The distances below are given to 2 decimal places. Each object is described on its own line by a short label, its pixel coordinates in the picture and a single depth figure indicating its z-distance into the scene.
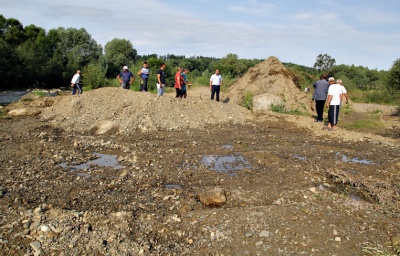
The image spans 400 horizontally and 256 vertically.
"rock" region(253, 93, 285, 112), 12.83
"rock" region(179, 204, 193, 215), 4.33
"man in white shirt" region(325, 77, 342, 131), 9.25
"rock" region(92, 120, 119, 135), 8.83
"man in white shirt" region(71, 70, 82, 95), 12.99
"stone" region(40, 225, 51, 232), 3.61
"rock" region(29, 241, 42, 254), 3.29
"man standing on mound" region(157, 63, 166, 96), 11.88
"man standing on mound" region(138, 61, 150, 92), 12.46
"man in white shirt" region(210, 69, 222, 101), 12.57
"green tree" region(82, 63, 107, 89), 19.47
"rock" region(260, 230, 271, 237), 3.74
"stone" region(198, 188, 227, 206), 4.63
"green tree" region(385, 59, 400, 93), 19.33
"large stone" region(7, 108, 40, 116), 10.51
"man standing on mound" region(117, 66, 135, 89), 12.59
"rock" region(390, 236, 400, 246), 3.57
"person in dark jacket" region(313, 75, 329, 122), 10.04
